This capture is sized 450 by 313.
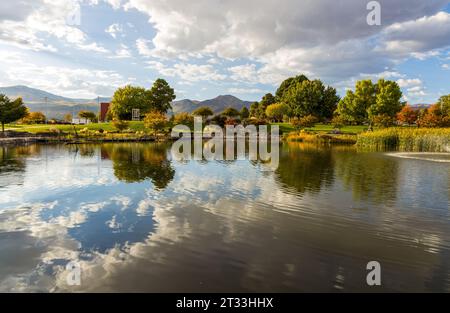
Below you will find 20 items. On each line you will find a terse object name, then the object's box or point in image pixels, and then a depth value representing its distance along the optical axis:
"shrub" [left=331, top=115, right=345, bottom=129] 82.00
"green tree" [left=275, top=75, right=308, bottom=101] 122.49
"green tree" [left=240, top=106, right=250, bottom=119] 121.45
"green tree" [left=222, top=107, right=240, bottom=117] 106.25
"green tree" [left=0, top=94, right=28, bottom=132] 61.53
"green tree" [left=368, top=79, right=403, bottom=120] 79.94
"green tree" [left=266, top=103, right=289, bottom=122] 104.31
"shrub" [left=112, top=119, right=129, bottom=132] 71.44
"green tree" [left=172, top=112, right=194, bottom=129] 86.19
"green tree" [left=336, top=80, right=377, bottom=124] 85.94
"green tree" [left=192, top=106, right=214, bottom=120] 98.25
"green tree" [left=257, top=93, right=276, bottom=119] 125.41
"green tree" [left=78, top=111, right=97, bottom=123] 103.06
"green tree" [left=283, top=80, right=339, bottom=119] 99.38
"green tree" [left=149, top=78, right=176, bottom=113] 108.38
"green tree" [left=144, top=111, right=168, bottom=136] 70.25
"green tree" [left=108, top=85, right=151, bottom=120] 92.88
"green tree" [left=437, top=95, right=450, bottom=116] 79.01
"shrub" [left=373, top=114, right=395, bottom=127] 72.66
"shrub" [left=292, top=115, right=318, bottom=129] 78.56
